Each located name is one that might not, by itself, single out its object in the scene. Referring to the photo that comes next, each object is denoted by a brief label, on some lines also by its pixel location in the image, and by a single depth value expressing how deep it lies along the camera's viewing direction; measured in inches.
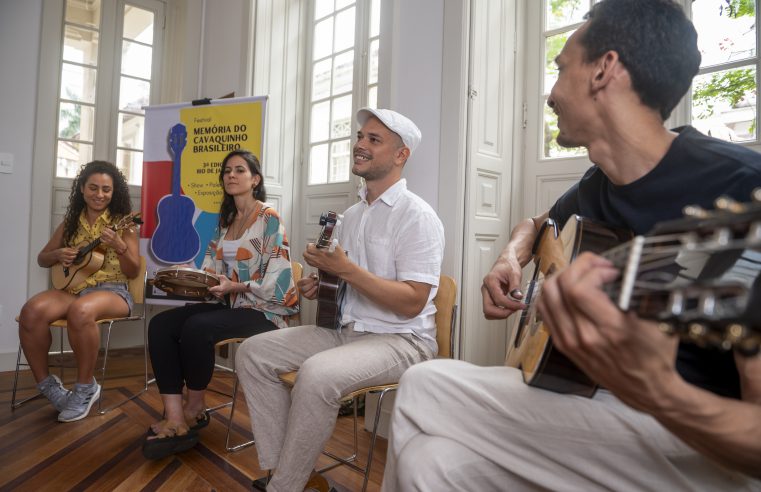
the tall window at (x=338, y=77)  131.5
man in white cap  60.1
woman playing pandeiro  86.1
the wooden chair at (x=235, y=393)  87.4
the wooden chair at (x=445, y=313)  75.1
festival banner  130.3
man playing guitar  22.3
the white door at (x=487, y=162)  94.6
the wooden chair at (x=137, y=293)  115.0
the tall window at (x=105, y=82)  156.3
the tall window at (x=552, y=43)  100.9
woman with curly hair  106.4
